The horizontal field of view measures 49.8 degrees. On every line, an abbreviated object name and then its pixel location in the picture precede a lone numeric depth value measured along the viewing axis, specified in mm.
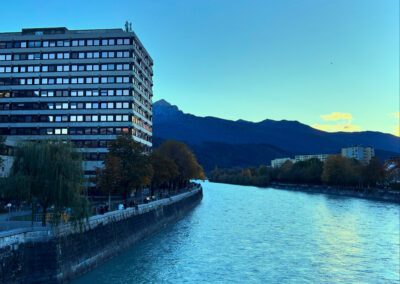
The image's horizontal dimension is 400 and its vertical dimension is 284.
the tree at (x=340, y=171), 160750
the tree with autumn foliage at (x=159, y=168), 82562
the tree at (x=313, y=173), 189375
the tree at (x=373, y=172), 150125
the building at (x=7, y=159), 56769
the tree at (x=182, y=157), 127438
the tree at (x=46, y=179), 31797
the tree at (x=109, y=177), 54781
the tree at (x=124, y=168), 55031
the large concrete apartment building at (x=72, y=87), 97875
